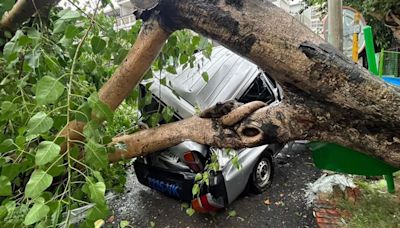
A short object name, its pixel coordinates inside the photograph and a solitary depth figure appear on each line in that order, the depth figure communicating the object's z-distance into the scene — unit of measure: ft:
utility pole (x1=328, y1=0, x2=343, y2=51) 10.29
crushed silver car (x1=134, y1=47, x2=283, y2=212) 9.64
